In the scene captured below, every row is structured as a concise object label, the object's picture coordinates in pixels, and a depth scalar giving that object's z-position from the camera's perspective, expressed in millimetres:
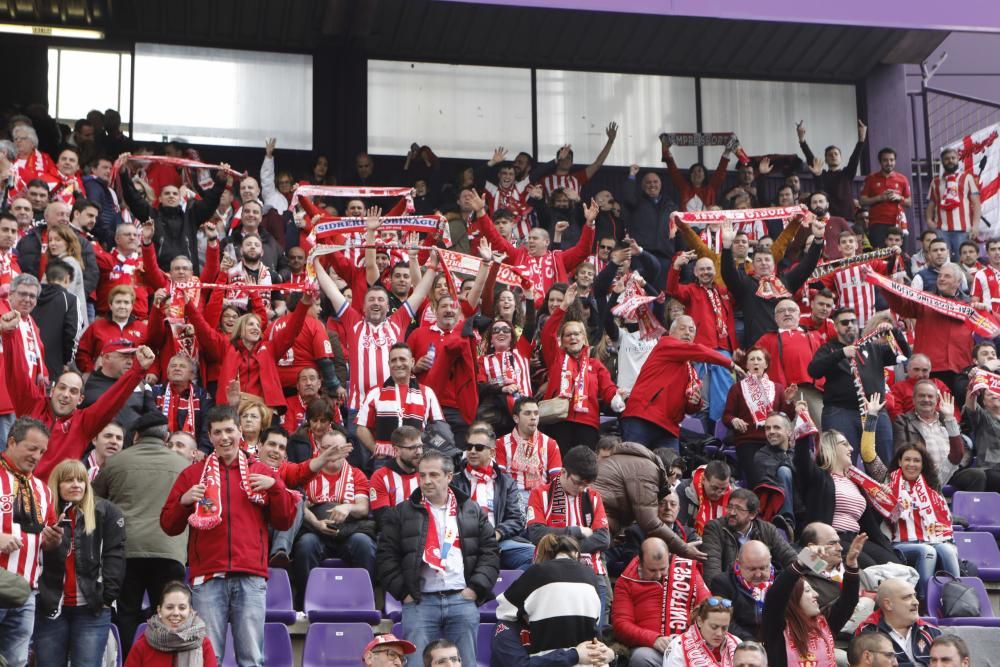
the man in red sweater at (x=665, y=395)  12352
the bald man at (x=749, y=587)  9477
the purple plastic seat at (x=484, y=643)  9547
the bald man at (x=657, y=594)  9617
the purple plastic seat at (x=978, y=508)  12734
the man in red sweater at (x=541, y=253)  15312
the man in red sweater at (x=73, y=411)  9750
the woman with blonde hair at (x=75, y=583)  8570
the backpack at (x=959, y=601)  10969
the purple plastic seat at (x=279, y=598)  9820
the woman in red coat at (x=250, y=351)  12094
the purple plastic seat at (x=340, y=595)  9789
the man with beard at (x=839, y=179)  19906
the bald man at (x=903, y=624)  9109
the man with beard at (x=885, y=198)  19234
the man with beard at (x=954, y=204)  19594
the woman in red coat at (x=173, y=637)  8148
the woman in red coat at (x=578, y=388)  12391
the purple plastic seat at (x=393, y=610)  10102
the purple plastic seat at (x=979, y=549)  12055
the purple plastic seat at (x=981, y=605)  10852
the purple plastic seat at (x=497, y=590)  10059
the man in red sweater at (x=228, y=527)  8750
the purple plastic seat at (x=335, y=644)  9367
